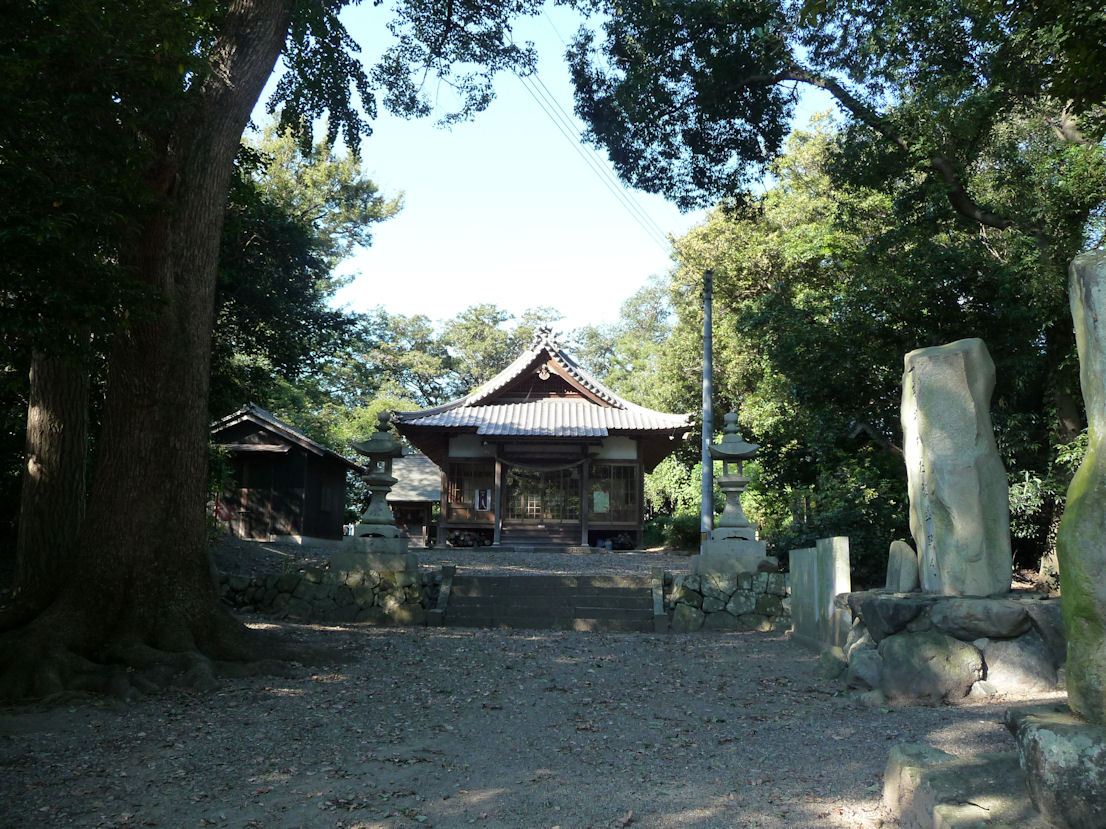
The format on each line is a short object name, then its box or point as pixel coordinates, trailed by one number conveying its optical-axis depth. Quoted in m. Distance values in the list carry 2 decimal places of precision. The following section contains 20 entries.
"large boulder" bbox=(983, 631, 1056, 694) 5.51
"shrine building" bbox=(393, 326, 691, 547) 22.30
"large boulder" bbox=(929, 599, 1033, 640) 5.61
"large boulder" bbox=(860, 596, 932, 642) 6.01
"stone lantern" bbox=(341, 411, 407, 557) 11.86
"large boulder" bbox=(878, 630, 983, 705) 5.74
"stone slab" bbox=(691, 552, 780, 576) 11.59
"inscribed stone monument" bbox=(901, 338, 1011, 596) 6.02
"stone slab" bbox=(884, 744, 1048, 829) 2.93
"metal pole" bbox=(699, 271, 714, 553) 17.27
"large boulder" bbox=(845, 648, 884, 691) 6.26
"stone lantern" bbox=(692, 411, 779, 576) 11.64
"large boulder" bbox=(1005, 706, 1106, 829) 2.69
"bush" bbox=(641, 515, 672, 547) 27.14
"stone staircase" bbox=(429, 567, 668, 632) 11.18
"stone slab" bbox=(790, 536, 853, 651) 7.80
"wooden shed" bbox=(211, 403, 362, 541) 22.88
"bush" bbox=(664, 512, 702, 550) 22.86
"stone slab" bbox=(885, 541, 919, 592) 6.64
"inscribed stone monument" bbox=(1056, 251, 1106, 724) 2.89
